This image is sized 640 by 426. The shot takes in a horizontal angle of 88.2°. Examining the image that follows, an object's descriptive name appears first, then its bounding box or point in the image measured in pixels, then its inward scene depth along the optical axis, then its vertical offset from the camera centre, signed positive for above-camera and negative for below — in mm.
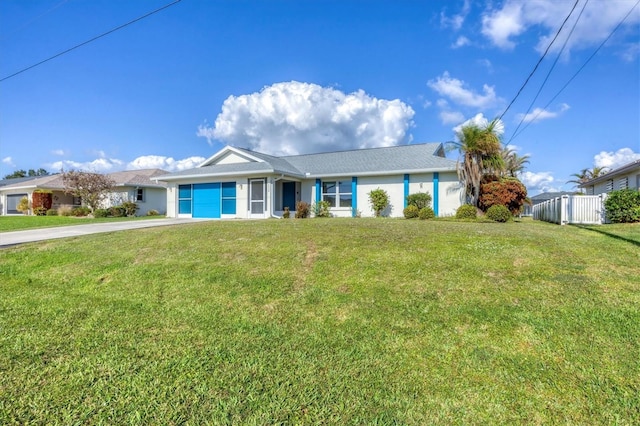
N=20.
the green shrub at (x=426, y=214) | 16516 -297
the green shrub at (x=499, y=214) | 14742 -272
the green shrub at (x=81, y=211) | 25906 -212
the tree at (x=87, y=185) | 25188 +1828
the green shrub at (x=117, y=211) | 25531 -179
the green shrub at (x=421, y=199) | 17609 +461
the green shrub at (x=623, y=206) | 13102 +68
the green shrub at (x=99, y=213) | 24484 -313
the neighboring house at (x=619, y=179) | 17356 +1846
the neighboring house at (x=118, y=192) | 29016 +1633
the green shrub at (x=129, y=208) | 26391 +57
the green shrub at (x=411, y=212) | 16891 -200
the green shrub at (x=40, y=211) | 29297 -186
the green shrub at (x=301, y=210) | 18734 -94
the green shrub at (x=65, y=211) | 26955 -177
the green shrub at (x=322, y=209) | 19438 -42
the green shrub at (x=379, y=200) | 18719 +464
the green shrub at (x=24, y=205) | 31375 +374
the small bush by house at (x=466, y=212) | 15711 -192
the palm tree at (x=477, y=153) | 16328 +2782
